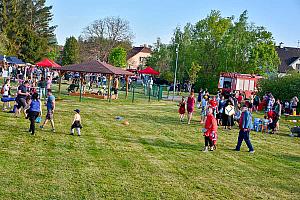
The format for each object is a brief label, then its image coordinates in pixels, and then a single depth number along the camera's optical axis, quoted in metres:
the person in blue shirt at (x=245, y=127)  14.91
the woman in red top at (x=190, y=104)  21.05
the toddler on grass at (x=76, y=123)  15.05
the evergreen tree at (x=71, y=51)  71.12
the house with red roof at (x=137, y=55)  106.32
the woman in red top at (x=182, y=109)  21.45
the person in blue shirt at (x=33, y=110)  14.27
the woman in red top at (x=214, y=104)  20.19
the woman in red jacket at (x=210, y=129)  14.04
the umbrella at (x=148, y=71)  41.89
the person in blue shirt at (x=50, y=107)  15.35
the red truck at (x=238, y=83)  43.81
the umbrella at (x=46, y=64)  38.97
